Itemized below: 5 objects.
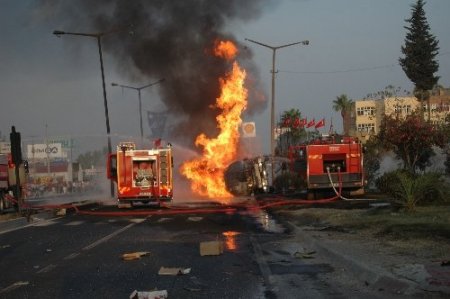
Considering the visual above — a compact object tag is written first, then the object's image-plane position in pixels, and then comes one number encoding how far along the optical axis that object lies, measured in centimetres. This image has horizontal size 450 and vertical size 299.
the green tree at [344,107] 9569
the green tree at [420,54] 6869
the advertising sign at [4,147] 9430
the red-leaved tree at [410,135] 3241
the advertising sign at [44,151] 13650
